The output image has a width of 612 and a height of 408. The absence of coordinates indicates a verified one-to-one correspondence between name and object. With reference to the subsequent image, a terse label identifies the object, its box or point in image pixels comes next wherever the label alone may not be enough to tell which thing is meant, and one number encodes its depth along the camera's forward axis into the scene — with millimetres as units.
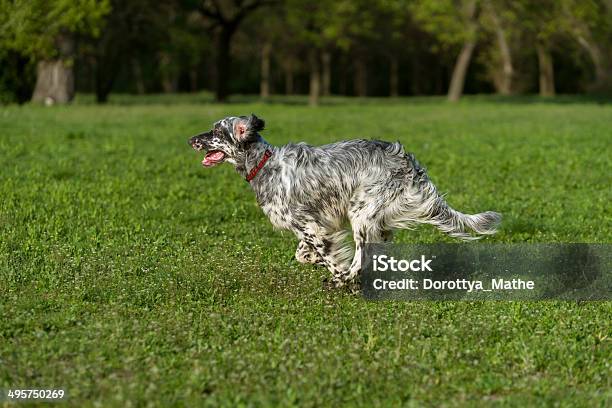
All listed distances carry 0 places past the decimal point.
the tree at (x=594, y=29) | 51375
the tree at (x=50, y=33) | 30750
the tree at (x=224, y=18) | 48250
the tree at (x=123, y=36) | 45812
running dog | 9008
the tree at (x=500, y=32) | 54094
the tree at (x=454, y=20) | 52906
